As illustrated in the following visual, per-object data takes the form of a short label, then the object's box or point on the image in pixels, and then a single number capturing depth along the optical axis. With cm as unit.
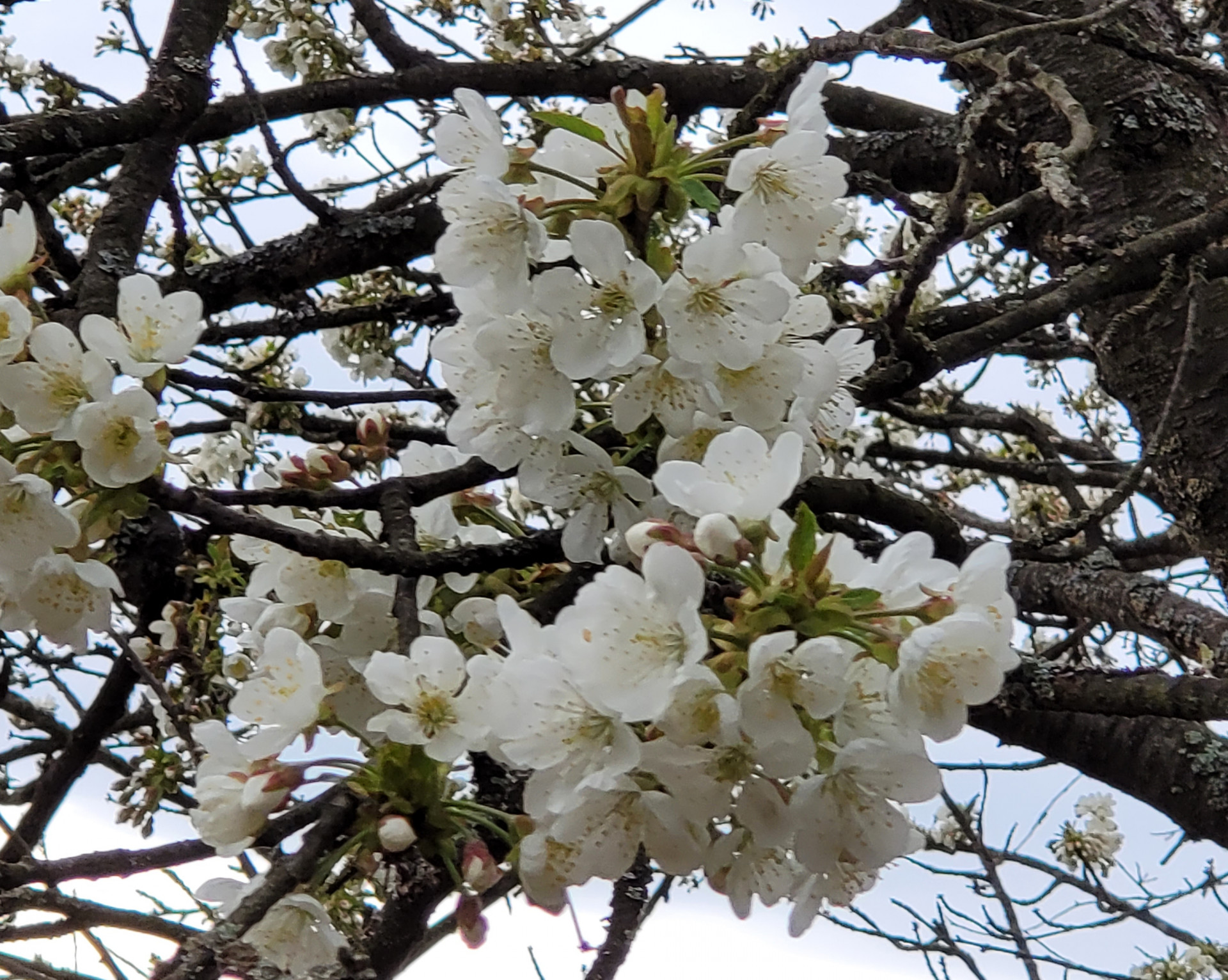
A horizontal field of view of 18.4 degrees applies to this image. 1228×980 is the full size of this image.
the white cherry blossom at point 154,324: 91
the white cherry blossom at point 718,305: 89
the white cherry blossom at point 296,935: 86
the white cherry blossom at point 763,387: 90
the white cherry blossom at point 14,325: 88
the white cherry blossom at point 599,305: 88
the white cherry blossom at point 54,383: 88
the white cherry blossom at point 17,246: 91
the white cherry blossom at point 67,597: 90
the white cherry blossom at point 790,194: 90
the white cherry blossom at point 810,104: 91
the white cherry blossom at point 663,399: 90
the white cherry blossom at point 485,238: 89
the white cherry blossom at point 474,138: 90
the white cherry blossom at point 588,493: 92
